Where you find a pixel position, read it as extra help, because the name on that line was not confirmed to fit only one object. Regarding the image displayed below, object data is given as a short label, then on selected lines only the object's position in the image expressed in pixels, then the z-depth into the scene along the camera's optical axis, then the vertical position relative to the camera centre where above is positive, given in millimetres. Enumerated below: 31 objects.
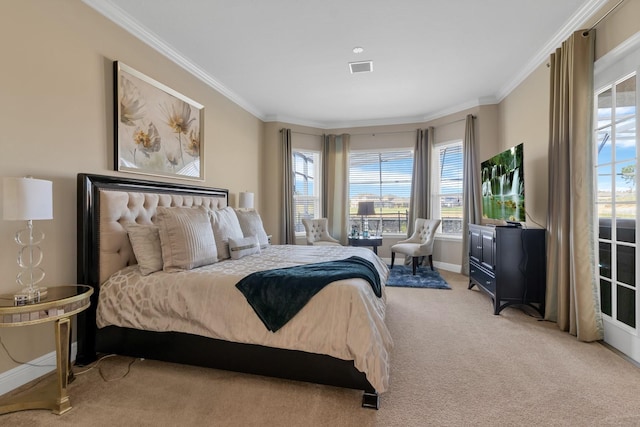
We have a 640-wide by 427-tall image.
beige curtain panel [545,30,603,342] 2664 +182
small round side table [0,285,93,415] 1649 -646
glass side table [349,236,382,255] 5609 -557
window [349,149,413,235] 6270 +538
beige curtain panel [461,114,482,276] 5000 +390
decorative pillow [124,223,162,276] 2432 -290
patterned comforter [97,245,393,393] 1831 -699
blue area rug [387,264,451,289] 4585 -1105
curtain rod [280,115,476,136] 6054 +1627
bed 1864 -723
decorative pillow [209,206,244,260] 3000 -182
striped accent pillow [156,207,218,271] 2449 -235
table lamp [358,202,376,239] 5809 +48
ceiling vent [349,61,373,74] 3729 +1841
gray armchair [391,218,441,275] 5211 -576
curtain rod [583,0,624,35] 2379 +1628
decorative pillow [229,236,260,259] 3012 -365
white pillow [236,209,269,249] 3635 -168
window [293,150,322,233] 6230 +554
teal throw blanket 1954 -518
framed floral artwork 2775 +890
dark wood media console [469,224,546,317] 3301 -616
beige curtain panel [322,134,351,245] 6254 +636
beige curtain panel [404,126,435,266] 5848 +693
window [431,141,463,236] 5625 +495
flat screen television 3293 +301
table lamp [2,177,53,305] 1694 +5
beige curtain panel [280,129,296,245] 5770 +357
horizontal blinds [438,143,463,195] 5602 +812
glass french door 2396 +26
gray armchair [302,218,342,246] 5691 -399
